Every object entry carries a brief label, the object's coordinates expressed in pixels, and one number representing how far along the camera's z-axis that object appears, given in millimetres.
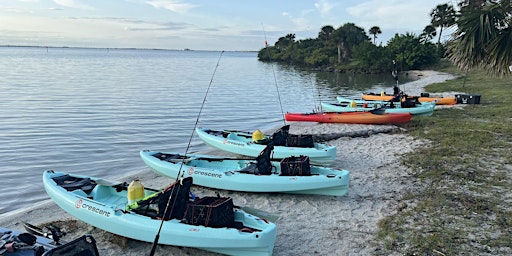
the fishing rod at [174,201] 5841
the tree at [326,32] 83062
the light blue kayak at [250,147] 10766
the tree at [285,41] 100188
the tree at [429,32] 64369
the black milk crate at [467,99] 19859
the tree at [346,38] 69625
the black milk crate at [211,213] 6051
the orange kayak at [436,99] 20820
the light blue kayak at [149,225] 5816
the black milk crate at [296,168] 8617
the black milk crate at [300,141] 11234
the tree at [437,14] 62750
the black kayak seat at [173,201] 6114
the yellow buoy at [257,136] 11633
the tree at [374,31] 77812
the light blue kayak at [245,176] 8281
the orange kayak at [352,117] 15828
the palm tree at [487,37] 9250
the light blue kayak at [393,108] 17781
